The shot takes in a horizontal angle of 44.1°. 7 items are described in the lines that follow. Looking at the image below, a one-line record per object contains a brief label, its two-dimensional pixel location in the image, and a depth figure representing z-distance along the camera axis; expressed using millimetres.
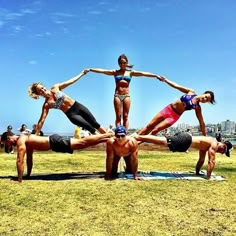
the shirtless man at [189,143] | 7526
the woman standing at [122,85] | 8890
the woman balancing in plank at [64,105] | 7891
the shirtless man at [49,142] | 7054
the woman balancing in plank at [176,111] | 8292
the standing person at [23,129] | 15224
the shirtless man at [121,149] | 7204
